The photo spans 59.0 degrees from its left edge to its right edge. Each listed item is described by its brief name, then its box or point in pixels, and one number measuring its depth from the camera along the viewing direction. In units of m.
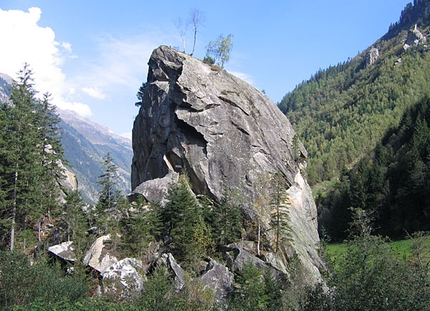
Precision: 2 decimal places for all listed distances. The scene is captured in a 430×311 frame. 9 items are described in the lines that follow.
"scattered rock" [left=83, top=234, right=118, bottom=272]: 31.30
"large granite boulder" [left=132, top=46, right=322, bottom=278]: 38.59
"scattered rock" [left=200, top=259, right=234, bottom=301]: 29.72
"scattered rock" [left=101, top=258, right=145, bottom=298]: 27.23
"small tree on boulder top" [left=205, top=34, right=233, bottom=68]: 53.97
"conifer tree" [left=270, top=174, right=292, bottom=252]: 34.78
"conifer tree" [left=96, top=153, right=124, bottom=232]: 36.06
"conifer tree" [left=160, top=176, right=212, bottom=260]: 33.25
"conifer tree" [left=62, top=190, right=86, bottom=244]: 35.91
